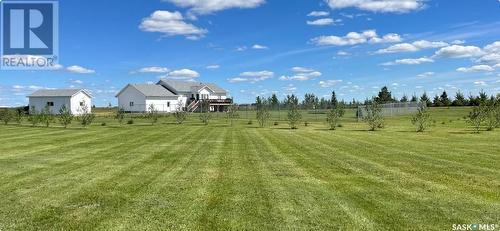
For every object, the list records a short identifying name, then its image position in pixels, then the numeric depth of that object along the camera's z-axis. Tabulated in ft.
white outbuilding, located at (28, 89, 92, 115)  242.78
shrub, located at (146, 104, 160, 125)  142.10
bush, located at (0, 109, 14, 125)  131.66
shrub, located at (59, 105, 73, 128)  113.77
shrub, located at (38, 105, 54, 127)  120.47
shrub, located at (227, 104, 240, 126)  154.88
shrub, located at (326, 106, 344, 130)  114.21
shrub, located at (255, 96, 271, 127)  128.88
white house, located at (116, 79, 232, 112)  270.24
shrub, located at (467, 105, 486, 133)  95.61
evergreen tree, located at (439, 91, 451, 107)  252.21
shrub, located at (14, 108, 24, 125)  130.58
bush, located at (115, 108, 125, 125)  137.29
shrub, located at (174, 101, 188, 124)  143.00
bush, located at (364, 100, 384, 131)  108.27
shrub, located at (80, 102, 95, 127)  118.55
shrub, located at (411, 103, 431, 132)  99.56
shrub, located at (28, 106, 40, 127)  121.39
